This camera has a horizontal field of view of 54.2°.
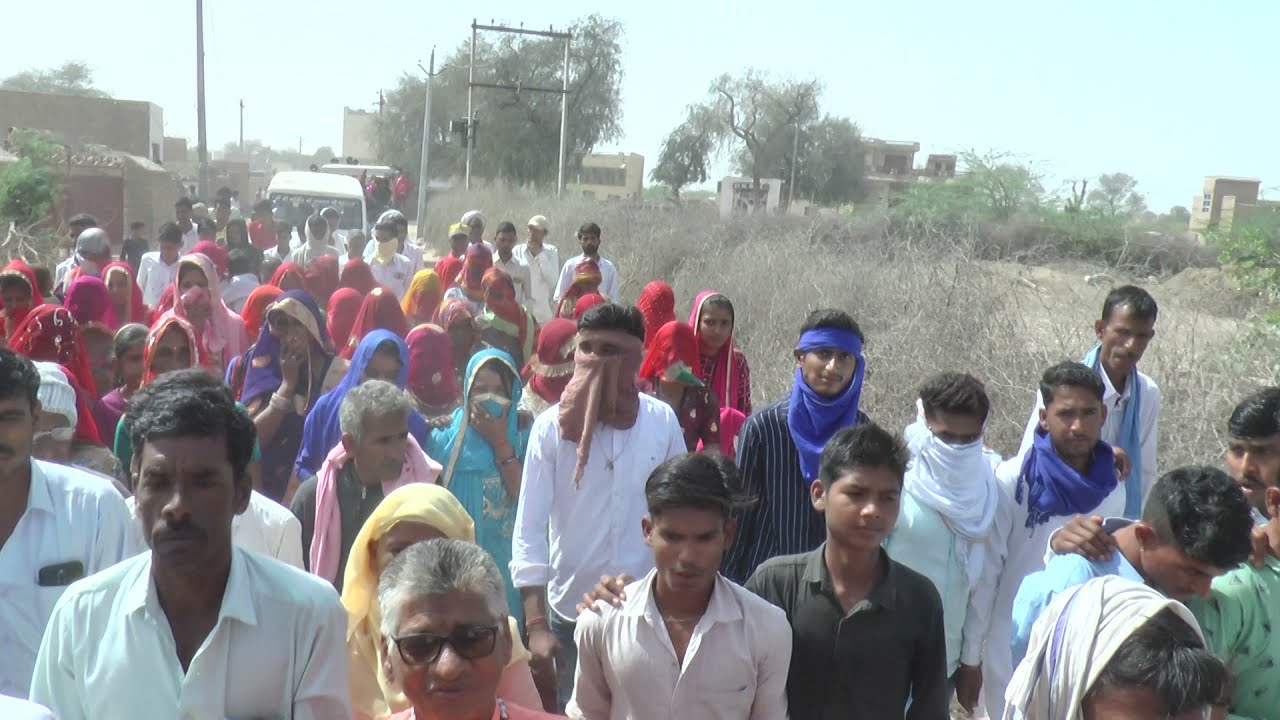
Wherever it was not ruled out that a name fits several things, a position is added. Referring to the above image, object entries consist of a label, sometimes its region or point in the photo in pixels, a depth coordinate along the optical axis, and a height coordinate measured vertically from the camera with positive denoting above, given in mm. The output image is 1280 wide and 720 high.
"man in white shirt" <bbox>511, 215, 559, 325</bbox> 13773 -1285
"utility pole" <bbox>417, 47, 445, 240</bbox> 37531 -1408
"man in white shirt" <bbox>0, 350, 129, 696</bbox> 2951 -972
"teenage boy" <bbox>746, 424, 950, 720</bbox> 3379 -1180
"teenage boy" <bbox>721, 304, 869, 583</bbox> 4539 -996
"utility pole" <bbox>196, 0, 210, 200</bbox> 31594 +1063
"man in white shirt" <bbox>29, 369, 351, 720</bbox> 2371 -935
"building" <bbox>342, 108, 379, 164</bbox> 145750 +1051
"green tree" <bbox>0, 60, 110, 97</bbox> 84875 +2990
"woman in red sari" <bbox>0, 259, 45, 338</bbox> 7371 -1046
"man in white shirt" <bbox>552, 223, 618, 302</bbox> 11945 -1056
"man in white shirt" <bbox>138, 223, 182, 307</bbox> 11406 -1287
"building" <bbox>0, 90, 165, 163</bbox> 41094 +186
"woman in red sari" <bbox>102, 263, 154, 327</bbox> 9367 -1211
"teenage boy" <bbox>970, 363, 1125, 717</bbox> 4363 -1089
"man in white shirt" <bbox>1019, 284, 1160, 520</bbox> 5426 -837
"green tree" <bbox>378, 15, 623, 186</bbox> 47531 +1835
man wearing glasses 2490 -976
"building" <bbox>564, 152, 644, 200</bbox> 78188 -985
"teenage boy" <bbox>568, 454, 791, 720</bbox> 3271 -1241
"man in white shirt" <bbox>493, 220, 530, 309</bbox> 12805 -1159
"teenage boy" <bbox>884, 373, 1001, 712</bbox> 4406 -1137
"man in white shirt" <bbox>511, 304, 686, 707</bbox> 4426 -1179
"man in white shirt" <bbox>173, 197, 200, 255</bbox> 15016 -1072
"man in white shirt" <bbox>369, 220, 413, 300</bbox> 12930 -1251
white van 20531 -993
